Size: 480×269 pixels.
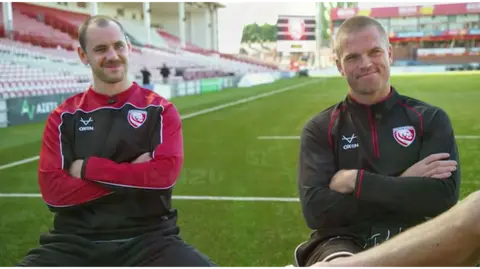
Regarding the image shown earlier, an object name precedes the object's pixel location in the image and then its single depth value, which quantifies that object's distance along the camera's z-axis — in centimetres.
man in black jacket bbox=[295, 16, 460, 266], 256
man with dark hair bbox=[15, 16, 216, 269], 265
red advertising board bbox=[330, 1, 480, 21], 6825
